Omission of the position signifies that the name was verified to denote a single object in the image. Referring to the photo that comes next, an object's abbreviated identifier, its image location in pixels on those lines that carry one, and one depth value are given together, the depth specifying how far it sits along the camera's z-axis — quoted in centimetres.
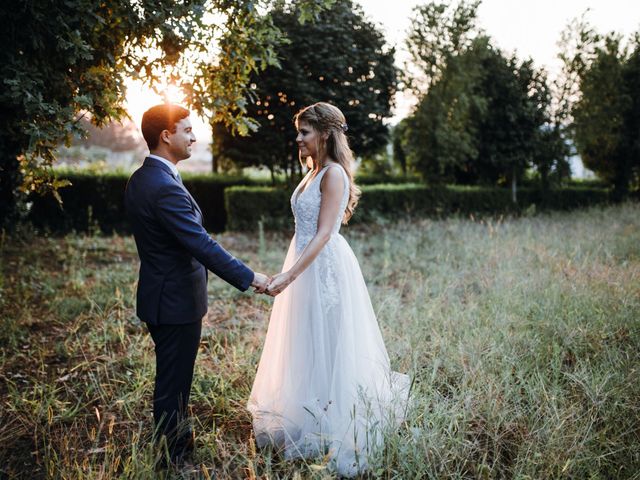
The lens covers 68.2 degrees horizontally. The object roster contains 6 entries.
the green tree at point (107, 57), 336
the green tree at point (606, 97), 1848
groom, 268
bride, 313
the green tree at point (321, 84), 1108
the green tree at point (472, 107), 1517
